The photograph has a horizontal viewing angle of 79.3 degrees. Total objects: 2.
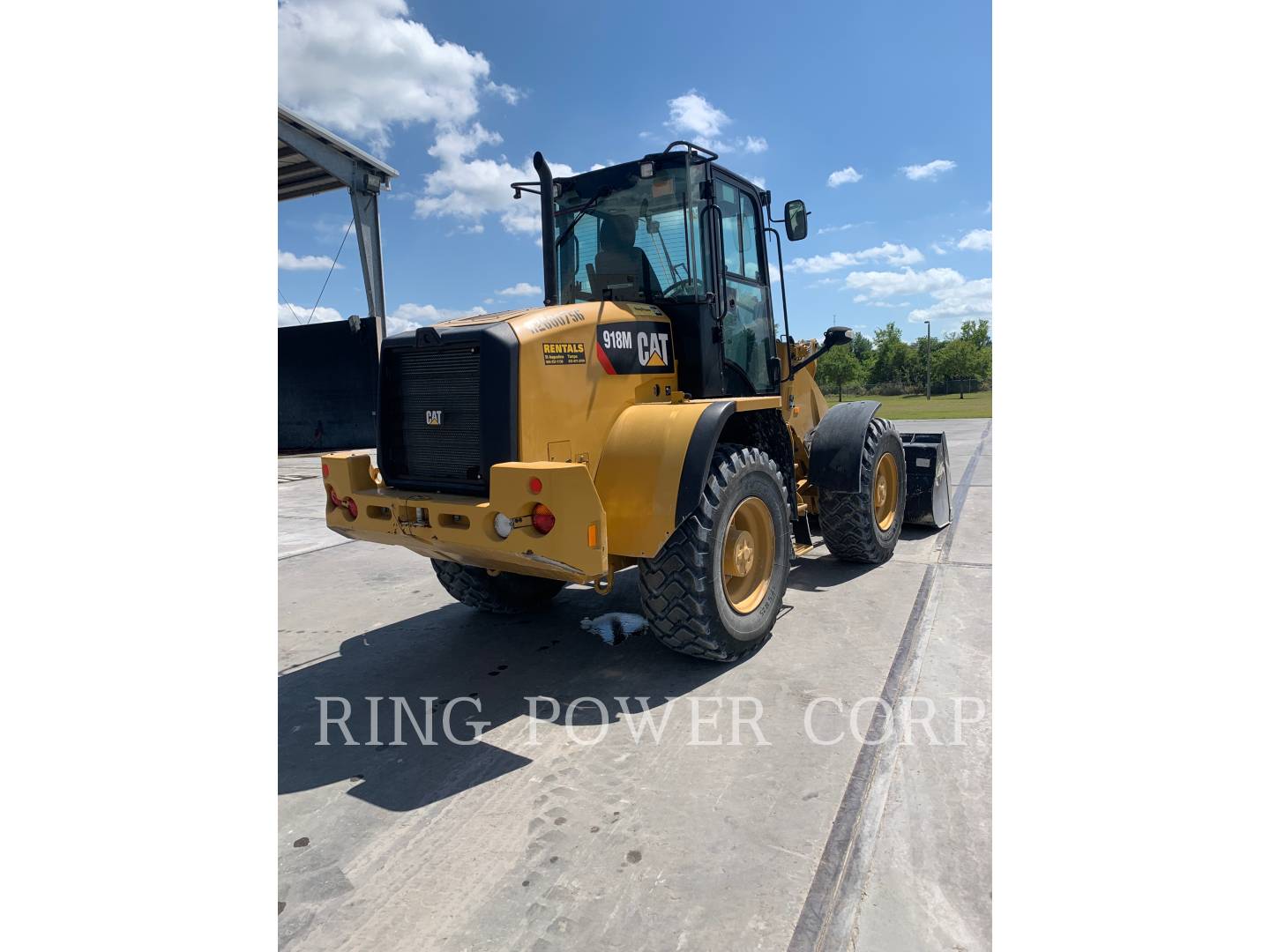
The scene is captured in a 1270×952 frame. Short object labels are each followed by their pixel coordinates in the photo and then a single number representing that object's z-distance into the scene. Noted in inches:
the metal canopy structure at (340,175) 573.3
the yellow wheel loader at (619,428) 139.9
